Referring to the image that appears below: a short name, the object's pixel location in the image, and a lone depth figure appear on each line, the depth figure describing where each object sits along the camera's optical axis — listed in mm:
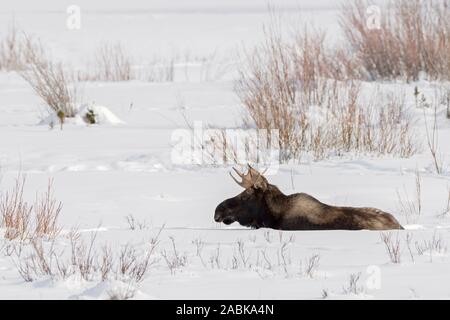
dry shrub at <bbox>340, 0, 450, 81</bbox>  35469
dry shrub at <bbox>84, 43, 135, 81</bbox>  42062
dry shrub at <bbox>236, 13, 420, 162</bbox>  23109
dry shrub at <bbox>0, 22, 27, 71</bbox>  43625
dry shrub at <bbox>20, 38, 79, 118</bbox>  29000
